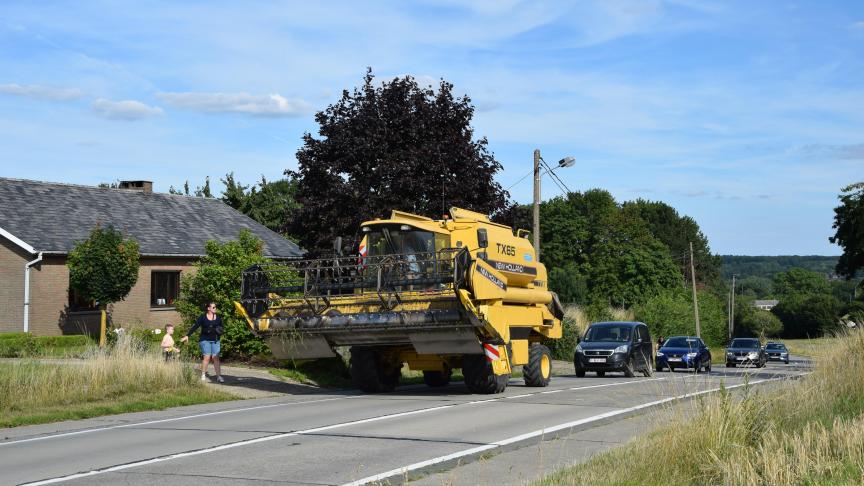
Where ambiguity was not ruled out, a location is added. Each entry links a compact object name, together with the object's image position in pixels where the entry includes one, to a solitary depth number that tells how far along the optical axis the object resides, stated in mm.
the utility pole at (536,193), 32719
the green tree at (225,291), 23641
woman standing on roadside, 20516
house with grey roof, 33656
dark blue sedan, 33781
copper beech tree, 30297
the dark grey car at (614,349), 27156
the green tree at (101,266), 32250
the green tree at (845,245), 46406
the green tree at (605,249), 81375
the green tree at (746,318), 88012
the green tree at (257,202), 61469
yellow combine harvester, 17312
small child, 21344
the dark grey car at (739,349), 42594
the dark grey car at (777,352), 50625
